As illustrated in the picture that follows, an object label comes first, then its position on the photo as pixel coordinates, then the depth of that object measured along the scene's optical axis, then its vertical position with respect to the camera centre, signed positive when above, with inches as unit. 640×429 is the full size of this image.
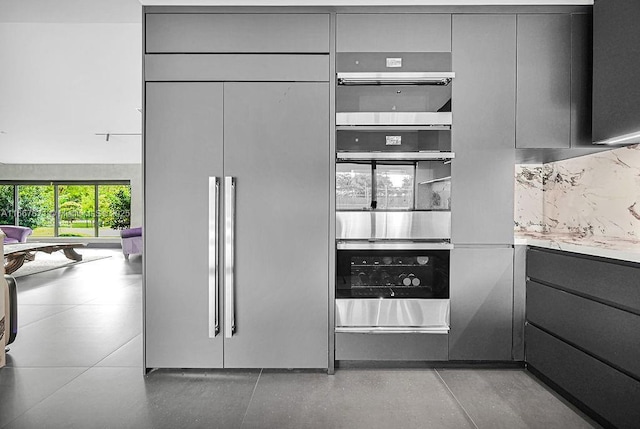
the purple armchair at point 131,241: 316.2 -29.4
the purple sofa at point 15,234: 333.7 -25.8
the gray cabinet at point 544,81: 96.1 +31.4
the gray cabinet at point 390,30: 95.7 +43.2
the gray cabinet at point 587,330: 66.7 -24.0
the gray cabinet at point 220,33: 94.3 +41.6
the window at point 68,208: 474.6 -4.1
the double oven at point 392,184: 95.6 +5.5
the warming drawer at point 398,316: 96.8 -27.1
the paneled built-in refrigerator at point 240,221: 94.0 -3.7
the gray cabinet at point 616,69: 79.1 +30.1
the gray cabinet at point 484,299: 97.7 -22.7
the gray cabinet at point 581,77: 96.1 +32.4
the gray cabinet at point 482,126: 96.3 +20.2
